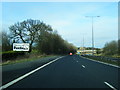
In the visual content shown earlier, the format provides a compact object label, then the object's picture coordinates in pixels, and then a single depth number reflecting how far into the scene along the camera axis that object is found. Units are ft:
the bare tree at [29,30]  202.69
